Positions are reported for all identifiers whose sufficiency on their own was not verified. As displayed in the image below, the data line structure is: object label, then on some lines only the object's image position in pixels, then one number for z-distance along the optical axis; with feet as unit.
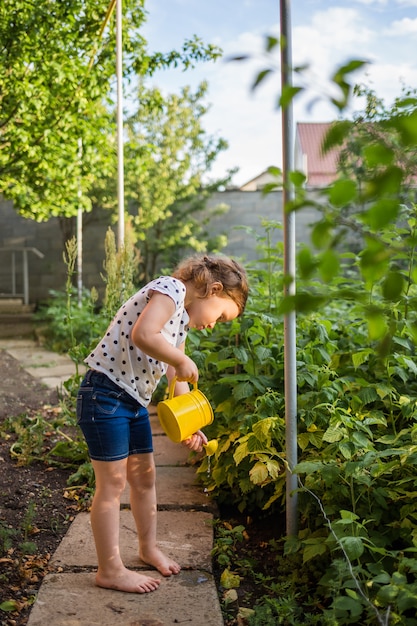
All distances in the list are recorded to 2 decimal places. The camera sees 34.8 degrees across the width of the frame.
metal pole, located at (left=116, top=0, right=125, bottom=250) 15.01
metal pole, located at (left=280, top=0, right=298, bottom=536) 6.53
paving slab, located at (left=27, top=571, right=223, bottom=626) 5.91
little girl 6.39
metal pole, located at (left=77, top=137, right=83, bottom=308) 24.81
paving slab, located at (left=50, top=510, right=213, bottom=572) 7.09
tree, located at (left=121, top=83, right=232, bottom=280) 28.02
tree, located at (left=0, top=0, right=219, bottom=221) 17.67
